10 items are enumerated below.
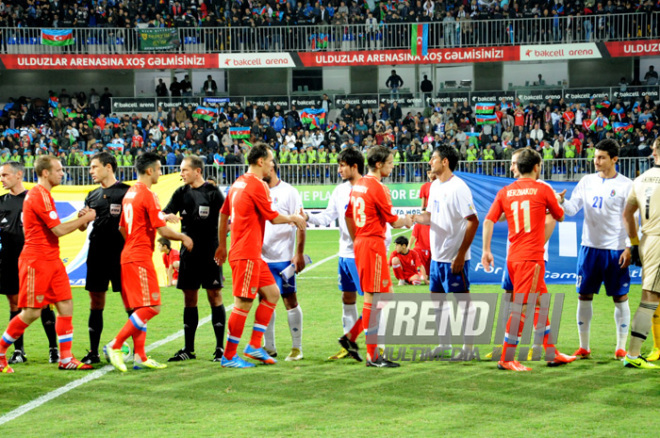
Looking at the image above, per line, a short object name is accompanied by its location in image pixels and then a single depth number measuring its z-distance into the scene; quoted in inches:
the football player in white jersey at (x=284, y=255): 663.6
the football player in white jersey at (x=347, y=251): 652.7
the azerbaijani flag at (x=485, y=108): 2752.7
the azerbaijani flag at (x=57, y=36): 3036.4
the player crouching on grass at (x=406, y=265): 1166.3
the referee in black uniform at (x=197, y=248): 667.4
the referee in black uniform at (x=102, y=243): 655.1
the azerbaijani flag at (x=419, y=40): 2984.7
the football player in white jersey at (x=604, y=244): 646.5
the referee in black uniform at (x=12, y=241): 689.6
